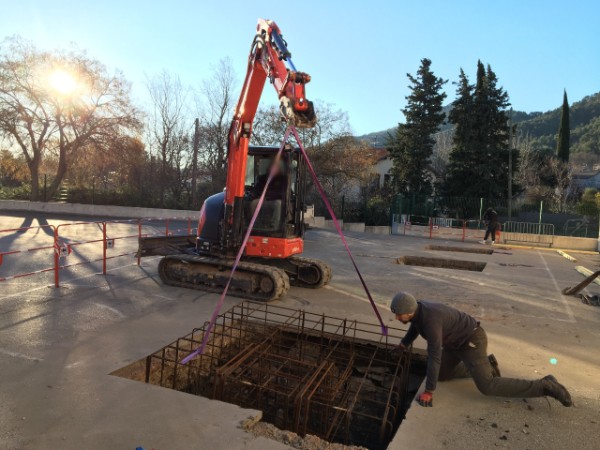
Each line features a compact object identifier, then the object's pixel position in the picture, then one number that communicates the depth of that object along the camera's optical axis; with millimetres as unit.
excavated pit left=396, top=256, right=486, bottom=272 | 14555
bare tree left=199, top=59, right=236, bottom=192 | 30844
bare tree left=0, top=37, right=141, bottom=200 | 30109
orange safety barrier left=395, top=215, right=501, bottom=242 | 22984
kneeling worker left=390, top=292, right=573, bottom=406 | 4320
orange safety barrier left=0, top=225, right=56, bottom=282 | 10406
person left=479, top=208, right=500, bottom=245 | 21078
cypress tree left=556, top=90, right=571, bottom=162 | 45562
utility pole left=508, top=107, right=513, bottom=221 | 25528
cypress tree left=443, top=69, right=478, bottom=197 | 29672
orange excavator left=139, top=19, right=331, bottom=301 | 8281
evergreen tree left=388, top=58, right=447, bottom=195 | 31203
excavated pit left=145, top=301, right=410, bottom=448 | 4598
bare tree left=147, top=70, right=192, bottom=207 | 31812
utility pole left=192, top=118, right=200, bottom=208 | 28891
